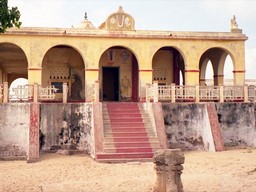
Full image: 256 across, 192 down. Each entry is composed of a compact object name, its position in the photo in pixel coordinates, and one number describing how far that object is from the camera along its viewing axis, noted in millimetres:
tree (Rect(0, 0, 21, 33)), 9234
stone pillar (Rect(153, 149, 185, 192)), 10422
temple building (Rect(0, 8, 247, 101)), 19750
